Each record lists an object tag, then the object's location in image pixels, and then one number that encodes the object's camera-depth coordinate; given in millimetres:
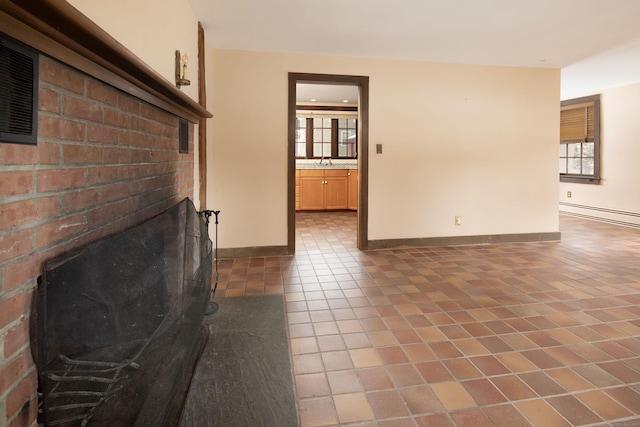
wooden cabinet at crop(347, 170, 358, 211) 7646
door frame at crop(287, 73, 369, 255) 4086
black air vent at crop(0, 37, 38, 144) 746
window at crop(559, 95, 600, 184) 6402
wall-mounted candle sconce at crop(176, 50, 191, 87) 2436
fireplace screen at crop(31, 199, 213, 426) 859
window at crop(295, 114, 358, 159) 8086
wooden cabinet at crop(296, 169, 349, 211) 7547
